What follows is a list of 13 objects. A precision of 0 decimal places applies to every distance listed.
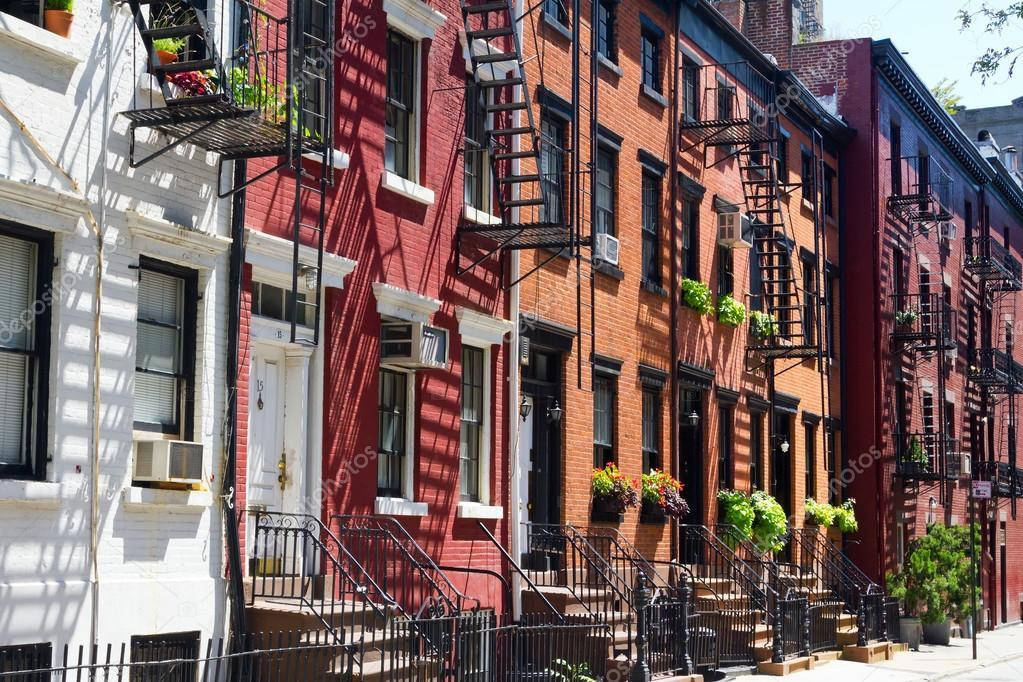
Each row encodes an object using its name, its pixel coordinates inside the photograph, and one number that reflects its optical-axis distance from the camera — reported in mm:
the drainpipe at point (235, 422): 12836
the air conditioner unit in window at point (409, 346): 15617
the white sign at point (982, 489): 27828
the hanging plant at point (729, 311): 25297
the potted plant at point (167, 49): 12375
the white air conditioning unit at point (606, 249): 20078
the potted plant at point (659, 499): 21719
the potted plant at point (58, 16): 11305
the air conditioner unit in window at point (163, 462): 11945
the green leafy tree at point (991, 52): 15617
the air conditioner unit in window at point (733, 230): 25484
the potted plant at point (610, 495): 20328
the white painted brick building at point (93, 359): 10930
